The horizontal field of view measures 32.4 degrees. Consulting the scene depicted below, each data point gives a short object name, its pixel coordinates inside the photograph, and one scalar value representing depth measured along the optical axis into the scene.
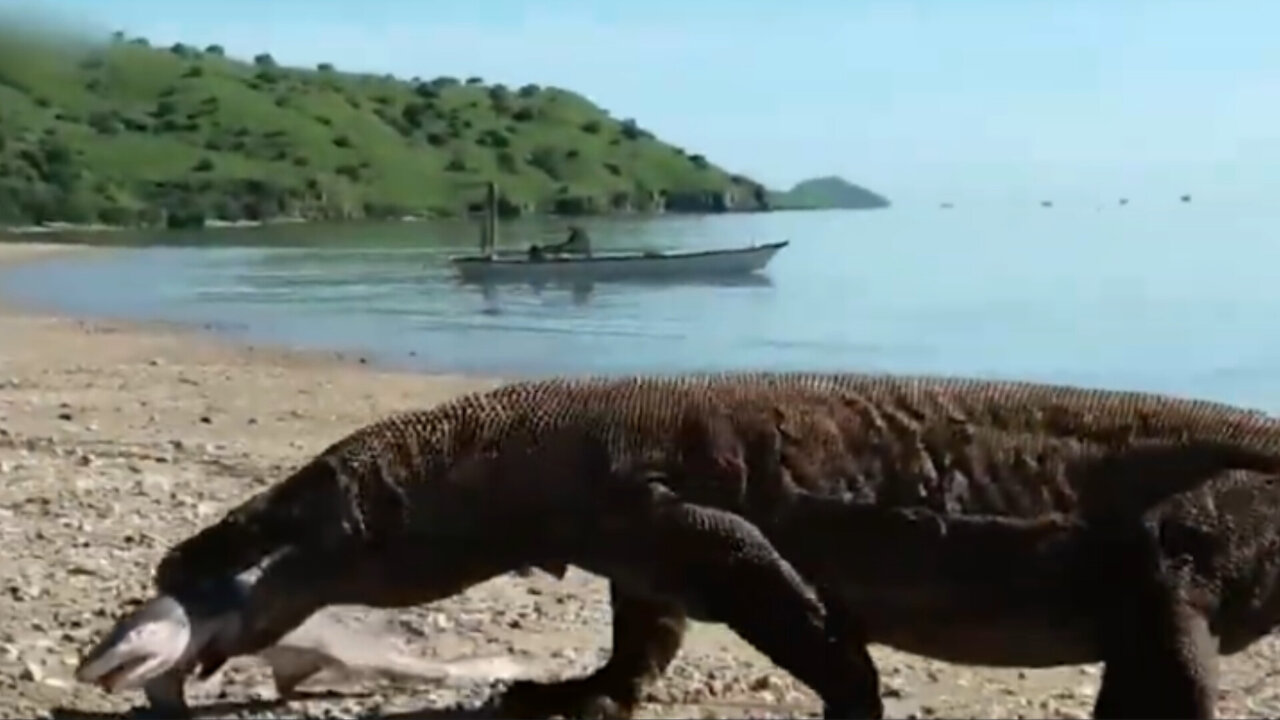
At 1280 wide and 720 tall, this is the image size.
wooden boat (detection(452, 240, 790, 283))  64.00
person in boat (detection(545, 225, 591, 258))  66.75
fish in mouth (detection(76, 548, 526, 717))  7.90
